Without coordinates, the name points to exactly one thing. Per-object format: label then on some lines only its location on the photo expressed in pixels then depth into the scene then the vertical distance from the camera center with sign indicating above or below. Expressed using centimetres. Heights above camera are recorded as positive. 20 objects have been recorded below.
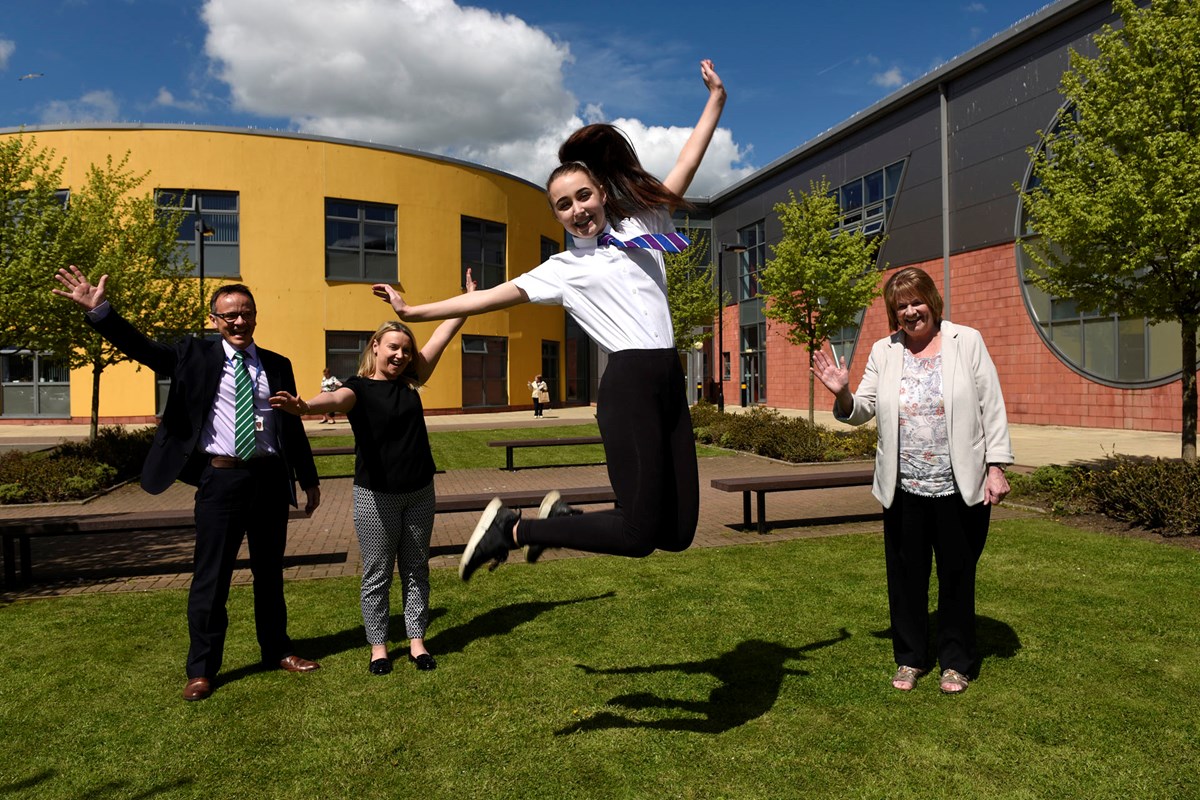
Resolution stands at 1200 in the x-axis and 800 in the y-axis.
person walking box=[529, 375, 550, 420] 3039 -21
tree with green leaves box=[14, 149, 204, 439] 1110 +213
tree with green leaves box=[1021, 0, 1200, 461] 984 +267
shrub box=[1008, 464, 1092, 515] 895 -128
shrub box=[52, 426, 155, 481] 1383 -104
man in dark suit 403 -31
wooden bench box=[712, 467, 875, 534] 841 -105
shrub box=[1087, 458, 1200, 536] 757 -114
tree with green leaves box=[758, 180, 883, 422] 2164 +309
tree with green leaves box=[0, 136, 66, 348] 1034 +236
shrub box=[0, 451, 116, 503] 1149 -131
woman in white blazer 375 -35
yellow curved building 2873 +601
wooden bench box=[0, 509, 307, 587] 649 -112
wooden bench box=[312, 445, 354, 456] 1372 -109
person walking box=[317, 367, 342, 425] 2626 +26
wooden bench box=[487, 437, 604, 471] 1426 -100
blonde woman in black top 425 -47
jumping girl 300 +25
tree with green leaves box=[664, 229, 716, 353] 3309 +382
